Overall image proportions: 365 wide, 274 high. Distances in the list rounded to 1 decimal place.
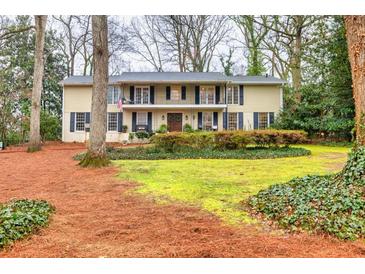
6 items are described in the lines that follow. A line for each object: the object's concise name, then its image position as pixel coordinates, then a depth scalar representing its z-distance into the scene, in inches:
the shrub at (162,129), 844.7
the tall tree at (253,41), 1039.0
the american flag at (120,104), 843.6
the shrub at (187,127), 854.8
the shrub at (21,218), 138.0
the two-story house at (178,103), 900.0
